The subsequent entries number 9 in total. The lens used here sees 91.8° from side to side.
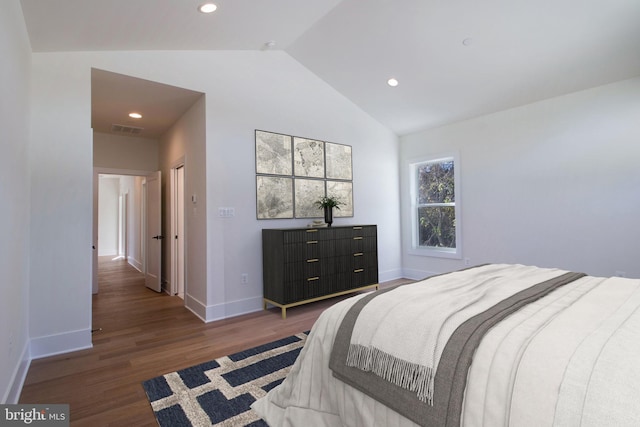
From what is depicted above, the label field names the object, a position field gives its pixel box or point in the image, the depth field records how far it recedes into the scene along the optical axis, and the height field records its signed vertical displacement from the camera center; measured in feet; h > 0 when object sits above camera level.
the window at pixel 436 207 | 16.33 +0.49
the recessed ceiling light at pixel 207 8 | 8.31 +5.78
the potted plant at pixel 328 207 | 13.94 +0.49
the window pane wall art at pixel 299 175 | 12.89 +1.96
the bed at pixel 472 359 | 2.92 -1.63
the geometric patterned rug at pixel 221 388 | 5.86 -3.72
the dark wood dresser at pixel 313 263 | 11.73 -1.86
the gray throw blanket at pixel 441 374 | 3.46 -1.99
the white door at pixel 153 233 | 16.33 -0.71
